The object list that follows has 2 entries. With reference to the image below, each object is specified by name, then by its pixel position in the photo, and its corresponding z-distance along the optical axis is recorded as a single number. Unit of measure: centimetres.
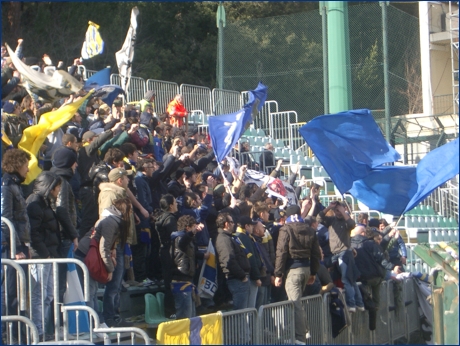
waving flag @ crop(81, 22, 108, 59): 1856
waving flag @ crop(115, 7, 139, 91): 1850
